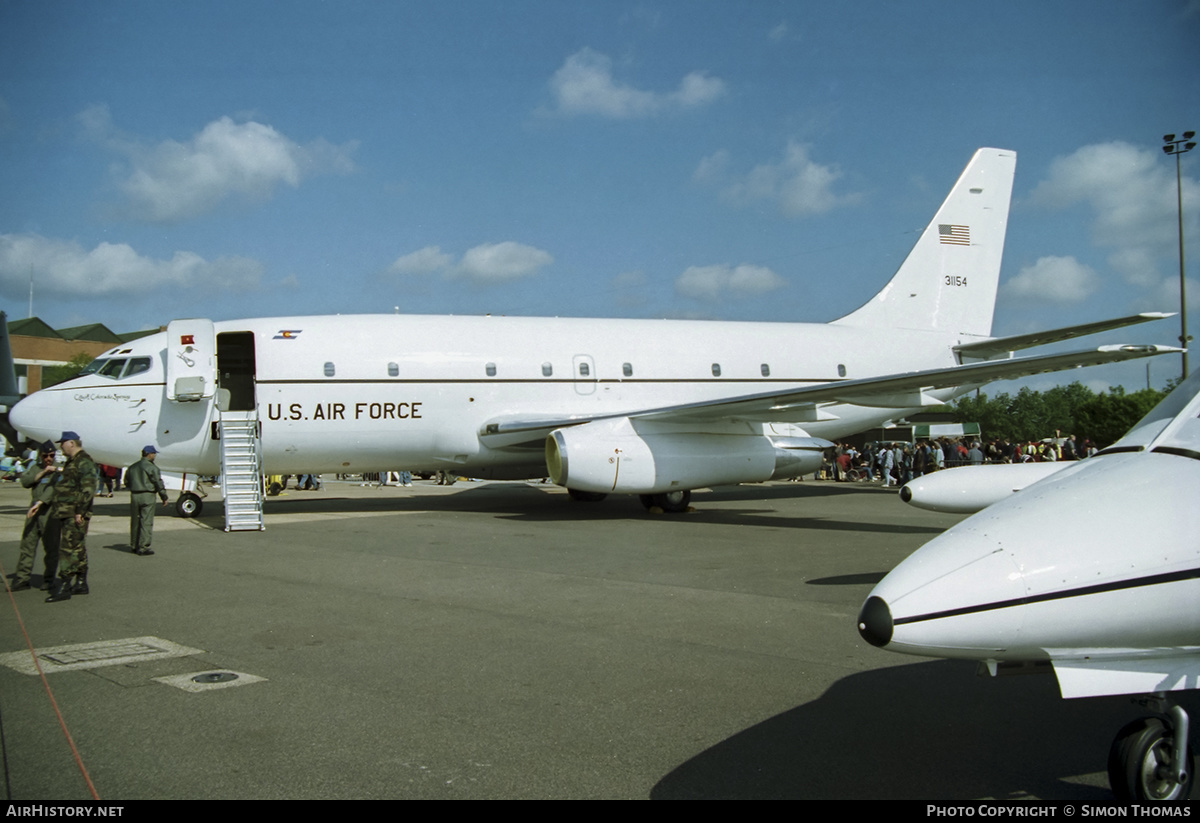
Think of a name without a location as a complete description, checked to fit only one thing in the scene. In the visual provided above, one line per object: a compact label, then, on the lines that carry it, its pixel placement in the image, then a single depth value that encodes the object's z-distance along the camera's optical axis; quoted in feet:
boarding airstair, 46.37
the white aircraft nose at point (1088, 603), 10.85
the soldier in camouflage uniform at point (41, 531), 28.96
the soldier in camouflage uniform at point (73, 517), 27.68
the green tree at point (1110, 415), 113.50
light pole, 67.43
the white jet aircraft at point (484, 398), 49.32
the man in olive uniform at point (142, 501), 36.81
